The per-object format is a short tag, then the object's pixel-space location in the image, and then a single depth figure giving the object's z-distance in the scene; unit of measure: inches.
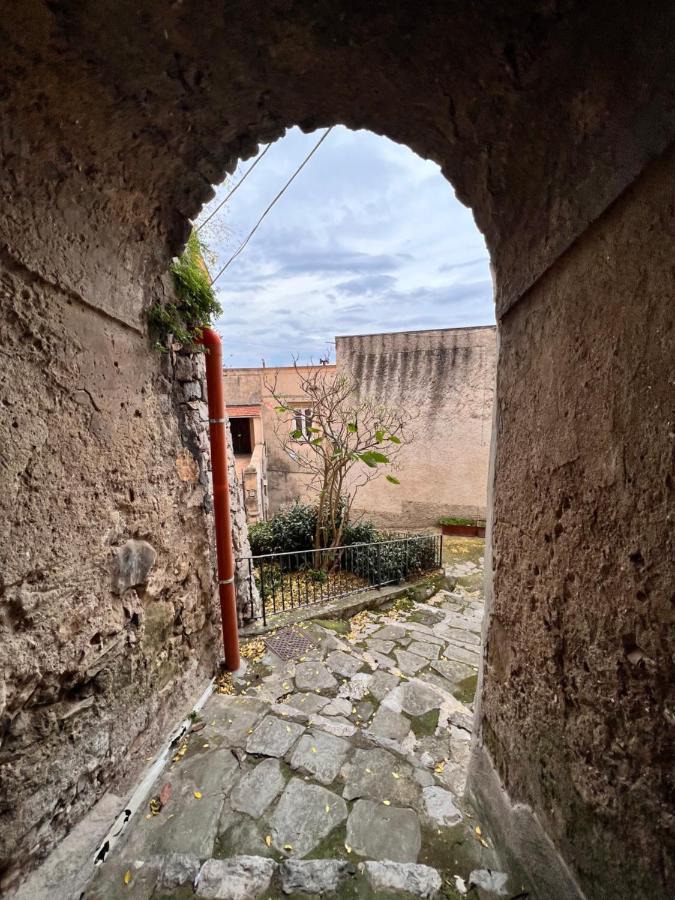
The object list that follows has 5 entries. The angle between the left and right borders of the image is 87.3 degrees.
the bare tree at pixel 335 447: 245.1
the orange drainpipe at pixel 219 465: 110.1
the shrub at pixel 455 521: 330.2
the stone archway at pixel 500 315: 35.8
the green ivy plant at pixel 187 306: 90.0
